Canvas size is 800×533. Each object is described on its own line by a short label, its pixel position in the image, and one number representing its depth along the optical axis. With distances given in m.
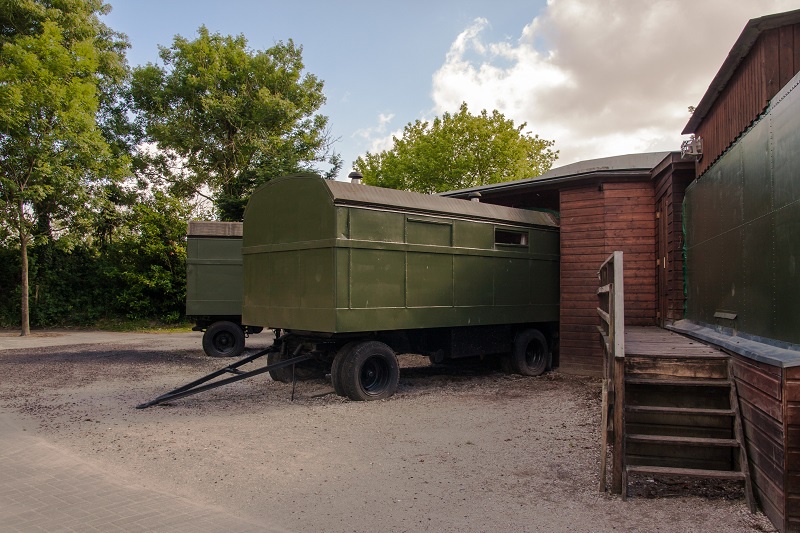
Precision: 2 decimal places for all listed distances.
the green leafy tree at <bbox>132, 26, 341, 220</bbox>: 29.31
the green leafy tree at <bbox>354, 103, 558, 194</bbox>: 38.47
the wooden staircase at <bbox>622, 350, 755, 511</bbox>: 5.01
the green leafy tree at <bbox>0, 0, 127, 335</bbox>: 17.83
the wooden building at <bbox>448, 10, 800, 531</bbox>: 4.19
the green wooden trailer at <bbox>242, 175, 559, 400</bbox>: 8.52
